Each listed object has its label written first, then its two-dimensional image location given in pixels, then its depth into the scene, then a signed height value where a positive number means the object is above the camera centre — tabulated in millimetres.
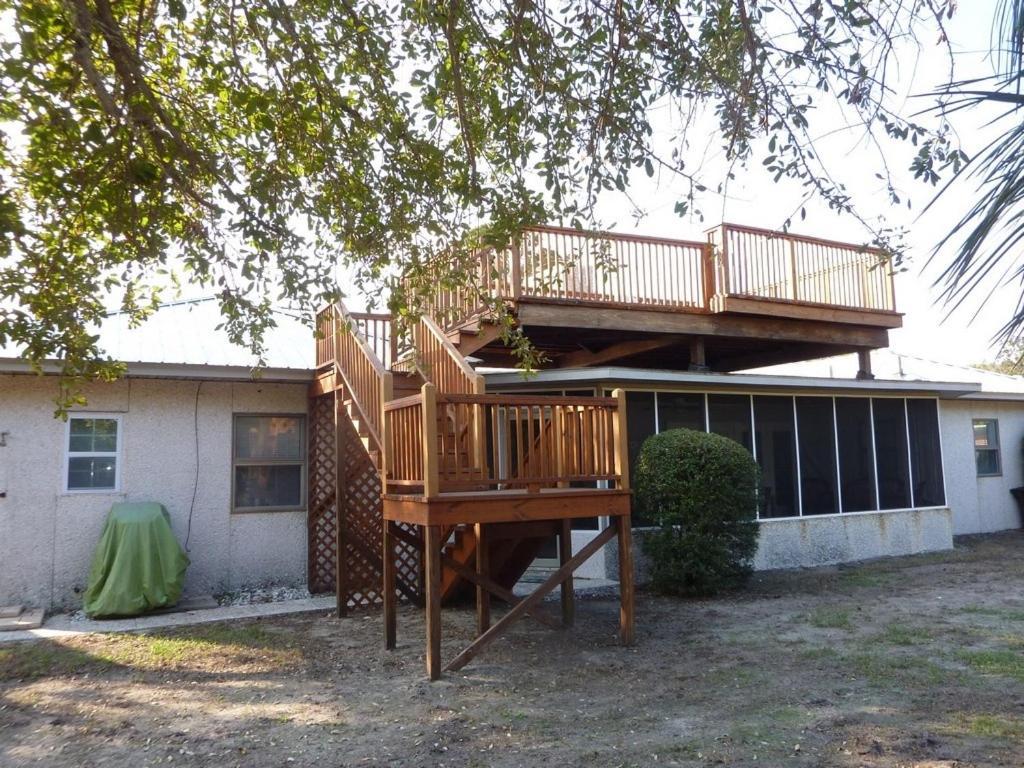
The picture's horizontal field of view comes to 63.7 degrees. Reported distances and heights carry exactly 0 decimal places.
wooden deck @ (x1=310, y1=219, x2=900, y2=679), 7305 +1065
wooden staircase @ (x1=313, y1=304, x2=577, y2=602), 7367 +972
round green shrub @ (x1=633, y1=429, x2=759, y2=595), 10039 -517
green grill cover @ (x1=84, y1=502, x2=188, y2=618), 9312 -956
